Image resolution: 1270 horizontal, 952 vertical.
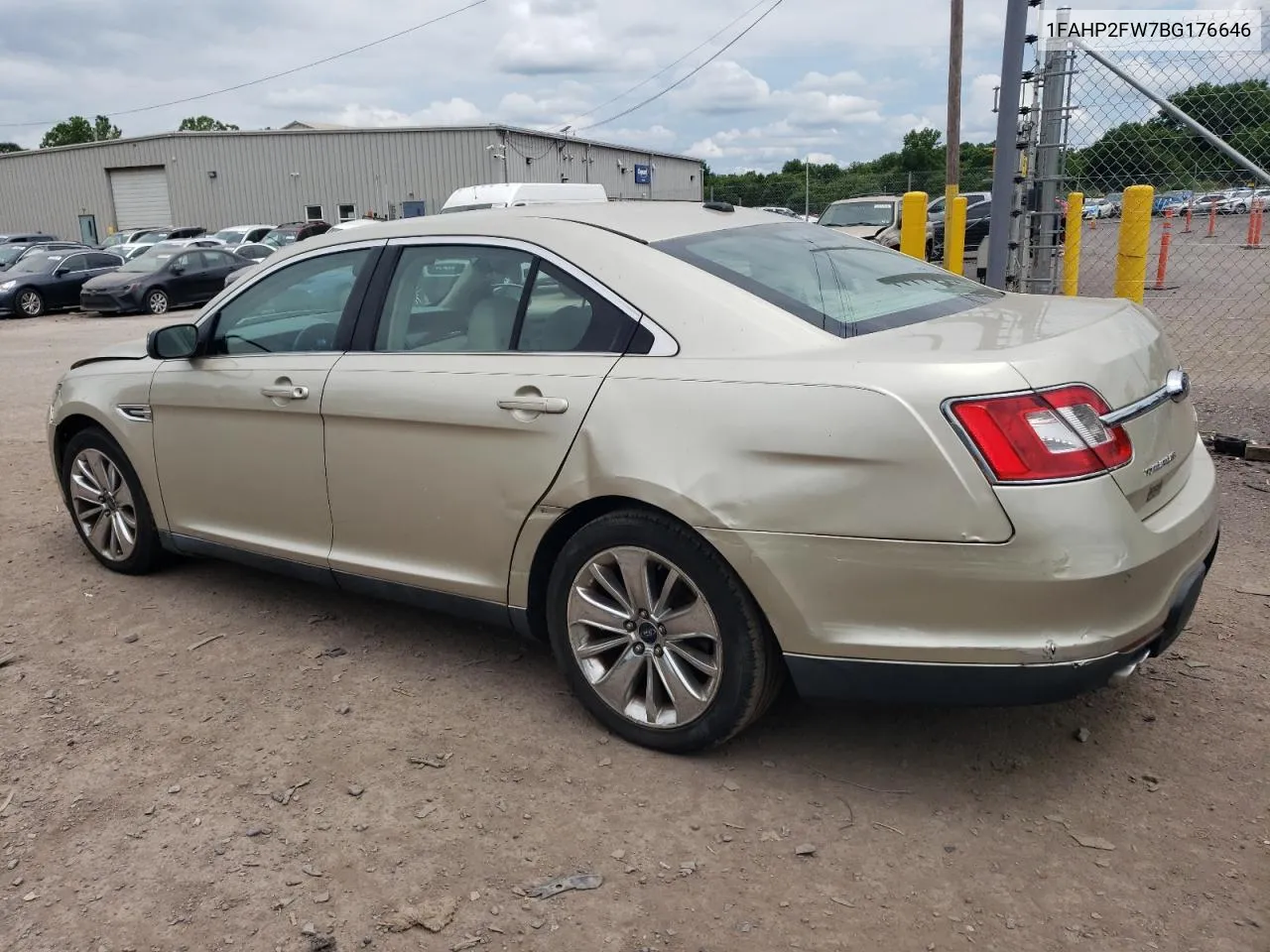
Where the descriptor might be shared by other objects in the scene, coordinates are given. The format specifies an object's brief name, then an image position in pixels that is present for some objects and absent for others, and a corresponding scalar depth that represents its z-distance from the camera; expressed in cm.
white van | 1643
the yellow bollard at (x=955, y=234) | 872
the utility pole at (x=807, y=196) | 3918
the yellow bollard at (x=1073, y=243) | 855
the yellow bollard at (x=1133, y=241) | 693
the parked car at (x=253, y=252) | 2452
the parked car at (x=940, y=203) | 2217
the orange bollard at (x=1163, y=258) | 1537
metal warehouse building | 4409
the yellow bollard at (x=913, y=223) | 829
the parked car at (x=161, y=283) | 2075
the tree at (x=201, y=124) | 8825
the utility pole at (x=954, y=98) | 2267
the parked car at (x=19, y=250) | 2549
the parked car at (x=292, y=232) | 3020
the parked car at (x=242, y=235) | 3191
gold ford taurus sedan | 256
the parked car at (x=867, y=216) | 2019
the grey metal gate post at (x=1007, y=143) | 641
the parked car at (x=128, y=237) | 3615
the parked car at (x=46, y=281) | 2202
